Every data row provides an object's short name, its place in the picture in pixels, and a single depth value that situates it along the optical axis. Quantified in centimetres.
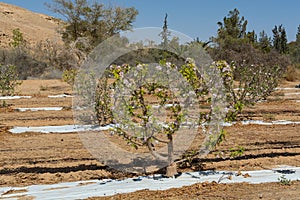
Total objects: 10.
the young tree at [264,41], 2593
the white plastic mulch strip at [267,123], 848
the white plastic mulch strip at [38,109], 1104
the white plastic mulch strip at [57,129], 781
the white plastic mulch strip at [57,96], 1465
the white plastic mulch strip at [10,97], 1380
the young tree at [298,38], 4188
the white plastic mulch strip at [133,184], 414
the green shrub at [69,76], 1443
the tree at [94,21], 2008
